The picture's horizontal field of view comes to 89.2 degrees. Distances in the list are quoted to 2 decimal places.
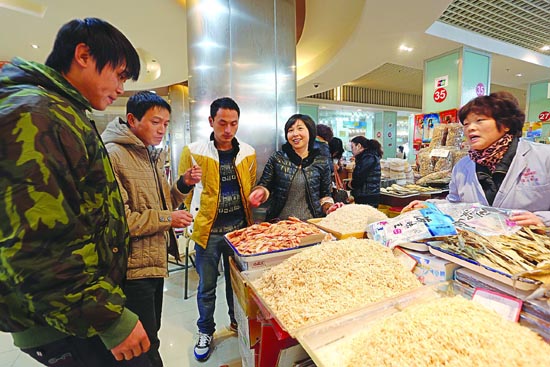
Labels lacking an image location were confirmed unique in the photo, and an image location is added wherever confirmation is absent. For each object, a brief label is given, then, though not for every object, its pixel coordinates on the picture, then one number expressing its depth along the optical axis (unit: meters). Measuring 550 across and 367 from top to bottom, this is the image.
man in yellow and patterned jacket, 1.77
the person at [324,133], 3.27
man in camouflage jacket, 0.59
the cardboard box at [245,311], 1.04
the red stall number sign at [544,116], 6.24
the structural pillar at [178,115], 8.38
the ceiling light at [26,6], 3.34
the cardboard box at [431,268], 0.92
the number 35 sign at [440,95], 4.49
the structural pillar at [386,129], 11.71
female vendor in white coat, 1.27
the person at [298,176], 1.88
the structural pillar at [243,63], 2.44
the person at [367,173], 3.19
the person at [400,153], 10.99
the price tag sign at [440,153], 3.04
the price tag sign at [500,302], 0.72
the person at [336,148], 3.82
